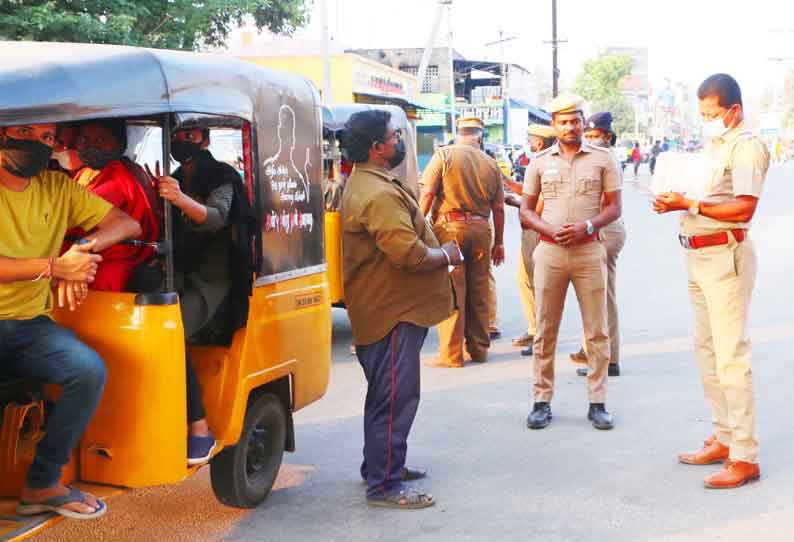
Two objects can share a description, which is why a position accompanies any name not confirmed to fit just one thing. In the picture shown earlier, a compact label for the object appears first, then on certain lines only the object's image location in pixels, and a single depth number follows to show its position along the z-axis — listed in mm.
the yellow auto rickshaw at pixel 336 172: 9508
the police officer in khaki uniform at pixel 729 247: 5395
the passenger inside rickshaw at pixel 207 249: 4660
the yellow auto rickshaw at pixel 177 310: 3898
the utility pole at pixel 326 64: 24092
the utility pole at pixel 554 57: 53375
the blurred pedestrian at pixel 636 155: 50478
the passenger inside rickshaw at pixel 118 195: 4406
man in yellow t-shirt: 3973
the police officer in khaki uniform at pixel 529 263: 9031
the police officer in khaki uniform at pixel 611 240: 8102
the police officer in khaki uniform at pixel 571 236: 6648
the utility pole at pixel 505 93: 65812
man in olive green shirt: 5195
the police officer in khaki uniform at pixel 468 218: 8766
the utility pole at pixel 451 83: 46681
